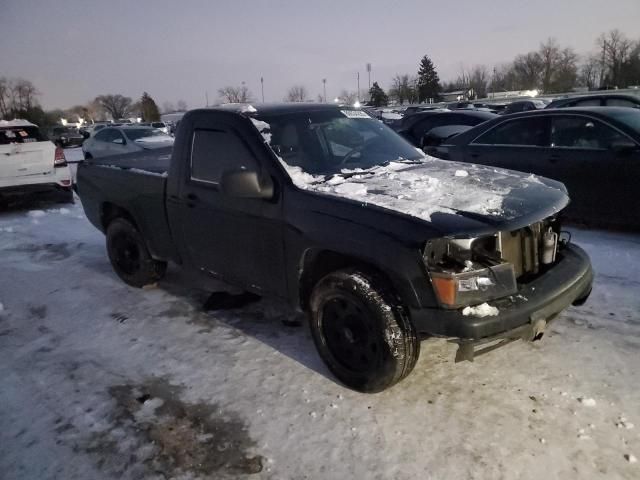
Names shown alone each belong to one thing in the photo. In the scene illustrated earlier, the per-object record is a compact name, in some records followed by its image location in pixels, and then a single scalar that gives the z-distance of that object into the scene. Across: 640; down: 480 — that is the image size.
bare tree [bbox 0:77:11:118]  99.35
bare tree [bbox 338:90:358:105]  101.59
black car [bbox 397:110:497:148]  10.02
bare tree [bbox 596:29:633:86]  76.97
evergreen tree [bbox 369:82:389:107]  75.19
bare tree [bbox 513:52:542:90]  94.69
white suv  8.71
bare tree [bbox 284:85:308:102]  92.11
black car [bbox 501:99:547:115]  21.23
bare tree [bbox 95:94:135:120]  121.89
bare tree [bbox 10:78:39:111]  101.69
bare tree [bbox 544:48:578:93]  82.94
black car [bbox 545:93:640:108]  11.09
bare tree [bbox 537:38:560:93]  91.88
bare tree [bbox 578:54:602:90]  87.62
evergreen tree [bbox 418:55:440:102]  76.94
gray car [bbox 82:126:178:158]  13.10
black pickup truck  2.58
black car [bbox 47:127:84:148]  33.21
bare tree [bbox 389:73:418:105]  81.34
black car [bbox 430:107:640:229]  5.47
